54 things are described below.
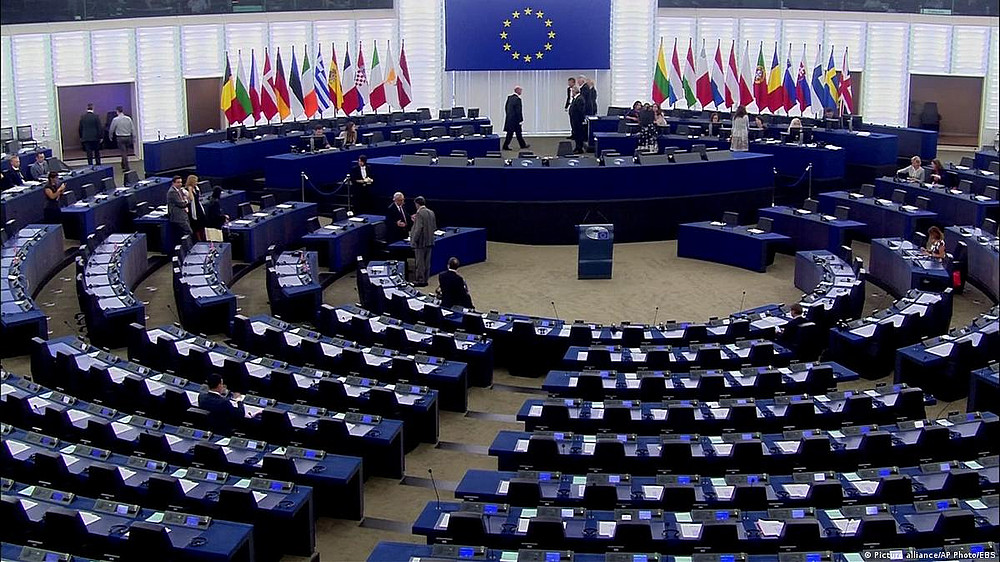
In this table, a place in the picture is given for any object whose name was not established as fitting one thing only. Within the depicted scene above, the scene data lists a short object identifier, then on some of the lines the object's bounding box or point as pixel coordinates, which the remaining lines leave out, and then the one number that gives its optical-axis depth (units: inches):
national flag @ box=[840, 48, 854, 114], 1223.5
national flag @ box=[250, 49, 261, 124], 1198.9
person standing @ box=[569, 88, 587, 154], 1253.7
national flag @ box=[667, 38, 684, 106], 1307.8
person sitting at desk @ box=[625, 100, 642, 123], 1254.3
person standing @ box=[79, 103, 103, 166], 1170.0
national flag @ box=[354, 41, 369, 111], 1246.3
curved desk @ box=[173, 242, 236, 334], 713.6
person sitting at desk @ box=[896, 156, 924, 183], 991.0
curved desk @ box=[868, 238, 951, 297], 768.3
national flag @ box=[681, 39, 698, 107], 1281.3
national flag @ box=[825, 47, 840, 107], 1221.7
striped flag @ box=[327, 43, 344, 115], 1233.4
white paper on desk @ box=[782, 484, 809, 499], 434.0
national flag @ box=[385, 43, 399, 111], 1283.2
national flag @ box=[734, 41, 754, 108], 1262.3
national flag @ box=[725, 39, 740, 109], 1274.6
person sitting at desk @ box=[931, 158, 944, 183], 981.6
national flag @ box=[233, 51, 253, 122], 1178.6
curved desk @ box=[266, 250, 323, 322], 746.8
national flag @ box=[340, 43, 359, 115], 1235.9
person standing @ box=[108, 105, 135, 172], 1219.9
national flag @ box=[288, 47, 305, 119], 1213.1
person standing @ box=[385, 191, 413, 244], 892.0
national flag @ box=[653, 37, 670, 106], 1296.8
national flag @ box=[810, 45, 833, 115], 1223.5
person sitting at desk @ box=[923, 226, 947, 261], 791.7
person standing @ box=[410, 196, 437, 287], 835.4
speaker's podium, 878.4
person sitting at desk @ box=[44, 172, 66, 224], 896.3
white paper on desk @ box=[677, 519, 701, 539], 401.4
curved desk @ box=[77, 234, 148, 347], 689.6
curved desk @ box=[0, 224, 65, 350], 673.0
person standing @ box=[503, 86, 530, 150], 1290.6
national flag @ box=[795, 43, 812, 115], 1220.5
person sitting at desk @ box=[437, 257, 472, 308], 718.5
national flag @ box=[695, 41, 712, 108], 1274.6
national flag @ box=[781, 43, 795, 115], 1229.1
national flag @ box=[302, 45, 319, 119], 1211.9
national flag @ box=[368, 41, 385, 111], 1267.2
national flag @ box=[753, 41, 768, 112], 1246.9
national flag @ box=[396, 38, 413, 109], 1290.6
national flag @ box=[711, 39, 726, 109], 1279.5
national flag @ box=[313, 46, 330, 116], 1226.1
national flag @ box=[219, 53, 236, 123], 1170.6
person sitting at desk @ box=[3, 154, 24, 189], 939.3
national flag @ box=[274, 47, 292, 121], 1203.2
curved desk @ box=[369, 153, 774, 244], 996.6
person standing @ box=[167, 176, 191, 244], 858.8
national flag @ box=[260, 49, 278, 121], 1203.9
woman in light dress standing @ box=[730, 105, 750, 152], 1120.8
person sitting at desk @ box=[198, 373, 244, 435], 513.7
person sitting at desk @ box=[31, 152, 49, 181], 997.8
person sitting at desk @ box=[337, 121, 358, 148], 1128.2
